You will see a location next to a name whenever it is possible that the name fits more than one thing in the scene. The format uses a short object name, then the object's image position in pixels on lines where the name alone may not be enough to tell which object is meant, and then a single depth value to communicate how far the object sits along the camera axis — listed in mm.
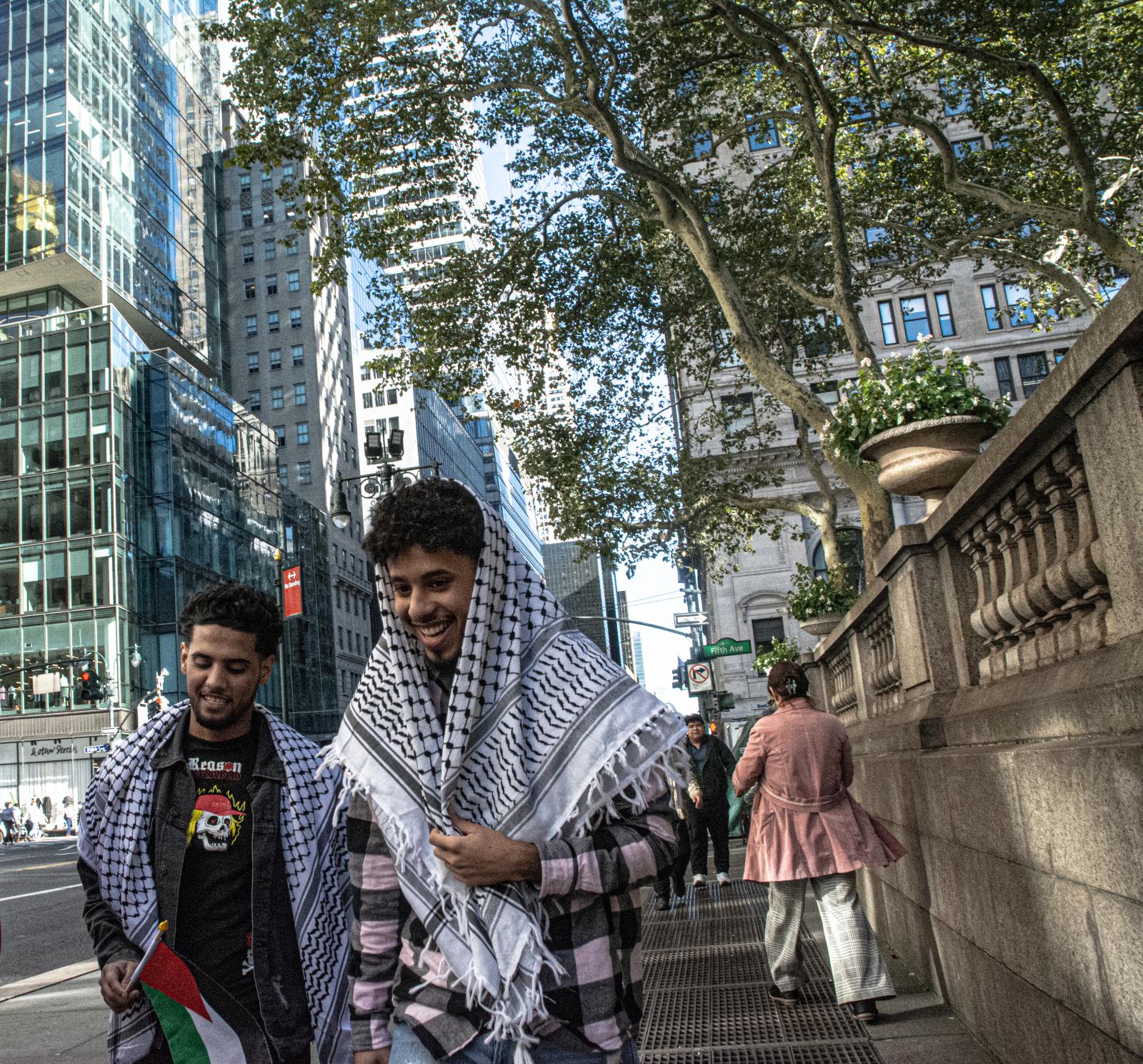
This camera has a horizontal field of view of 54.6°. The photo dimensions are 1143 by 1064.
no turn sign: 27219
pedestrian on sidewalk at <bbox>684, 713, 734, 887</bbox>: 11906
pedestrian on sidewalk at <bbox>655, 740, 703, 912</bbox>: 10594
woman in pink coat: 5891
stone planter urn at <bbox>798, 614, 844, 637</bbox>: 16734
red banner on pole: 23403
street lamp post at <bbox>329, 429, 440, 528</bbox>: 14969
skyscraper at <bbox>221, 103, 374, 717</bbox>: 86125
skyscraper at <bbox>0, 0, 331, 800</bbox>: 50281
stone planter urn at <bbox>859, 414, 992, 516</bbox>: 6723
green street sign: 26422
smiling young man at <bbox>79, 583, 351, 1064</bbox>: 3072
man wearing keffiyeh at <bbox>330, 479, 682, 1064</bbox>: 2180
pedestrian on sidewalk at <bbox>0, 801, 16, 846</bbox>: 45688
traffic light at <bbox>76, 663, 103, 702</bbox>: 32781
